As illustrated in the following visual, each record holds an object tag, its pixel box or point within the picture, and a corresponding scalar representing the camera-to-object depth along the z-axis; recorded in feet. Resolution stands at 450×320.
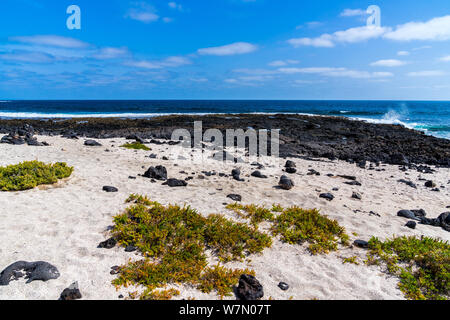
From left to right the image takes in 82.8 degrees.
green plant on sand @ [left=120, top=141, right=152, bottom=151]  49.49
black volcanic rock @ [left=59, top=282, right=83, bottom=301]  12.01
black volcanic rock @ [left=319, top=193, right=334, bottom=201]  27.58
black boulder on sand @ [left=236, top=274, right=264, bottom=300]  13.14
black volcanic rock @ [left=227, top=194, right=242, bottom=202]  25.61
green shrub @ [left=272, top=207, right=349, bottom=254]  18.15
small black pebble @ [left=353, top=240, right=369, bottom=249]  18.05
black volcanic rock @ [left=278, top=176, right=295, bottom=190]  30.40
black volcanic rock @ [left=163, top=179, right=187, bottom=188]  29.12
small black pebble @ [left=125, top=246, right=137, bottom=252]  16.24
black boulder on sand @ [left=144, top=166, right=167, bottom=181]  31.68
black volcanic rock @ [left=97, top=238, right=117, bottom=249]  16.40
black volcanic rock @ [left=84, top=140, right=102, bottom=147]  49.67
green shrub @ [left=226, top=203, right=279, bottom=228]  21.04
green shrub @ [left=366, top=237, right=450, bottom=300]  14.10
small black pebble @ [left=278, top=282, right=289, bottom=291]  13.93
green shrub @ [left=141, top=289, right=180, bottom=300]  12.62
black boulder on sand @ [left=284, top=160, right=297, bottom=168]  41.60
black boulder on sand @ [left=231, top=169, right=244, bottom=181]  33.47
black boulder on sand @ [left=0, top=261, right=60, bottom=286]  12.87
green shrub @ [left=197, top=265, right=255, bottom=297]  13.52
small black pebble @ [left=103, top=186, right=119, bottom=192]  25.55
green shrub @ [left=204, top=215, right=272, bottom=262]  16.84
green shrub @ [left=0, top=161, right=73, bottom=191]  23.78
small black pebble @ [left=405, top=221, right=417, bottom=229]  21.77
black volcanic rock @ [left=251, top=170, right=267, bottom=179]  35.46
